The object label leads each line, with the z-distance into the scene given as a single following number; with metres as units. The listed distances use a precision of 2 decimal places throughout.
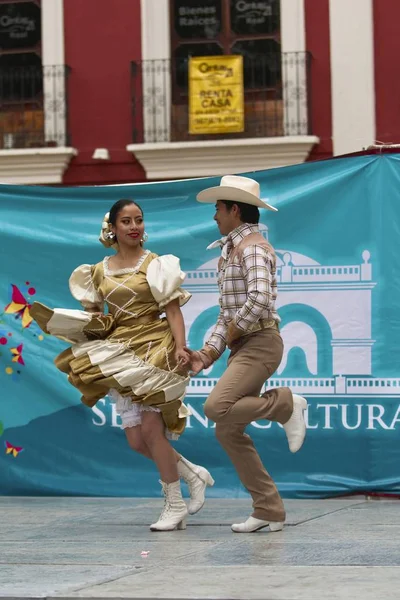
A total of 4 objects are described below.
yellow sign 26.25
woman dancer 10.18
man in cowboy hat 9.75
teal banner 11.83
